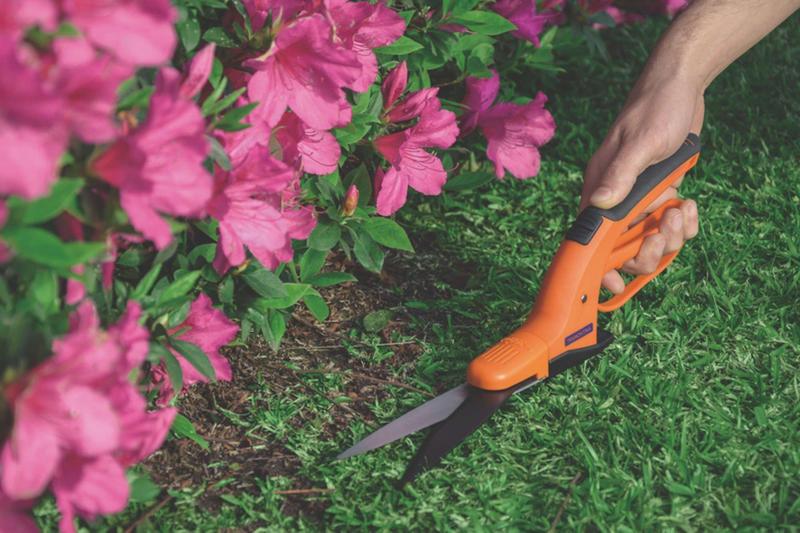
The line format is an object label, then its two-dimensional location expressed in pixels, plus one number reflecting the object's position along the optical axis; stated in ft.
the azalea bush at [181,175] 3.12
